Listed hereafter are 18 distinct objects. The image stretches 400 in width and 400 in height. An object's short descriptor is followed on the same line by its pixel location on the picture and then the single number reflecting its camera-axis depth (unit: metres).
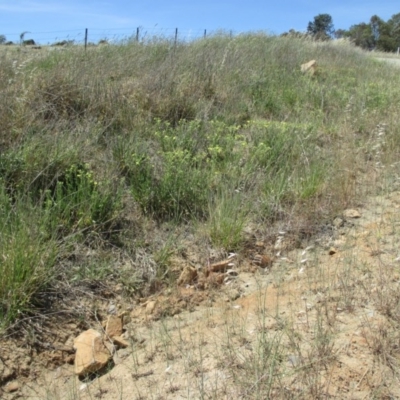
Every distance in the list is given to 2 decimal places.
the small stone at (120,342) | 2.59
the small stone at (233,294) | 2.99
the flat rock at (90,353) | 2.37
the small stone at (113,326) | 2.68
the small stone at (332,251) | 3.42
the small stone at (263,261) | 3.40
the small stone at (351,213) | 3.97
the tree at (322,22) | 48.77
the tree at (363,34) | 47.28
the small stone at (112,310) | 2.89
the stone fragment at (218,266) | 3.24
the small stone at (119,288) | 3.07
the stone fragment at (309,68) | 8.66
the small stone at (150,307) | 2.89
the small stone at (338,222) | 3.85
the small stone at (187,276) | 3.15
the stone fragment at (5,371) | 2.36
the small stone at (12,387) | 2.32
